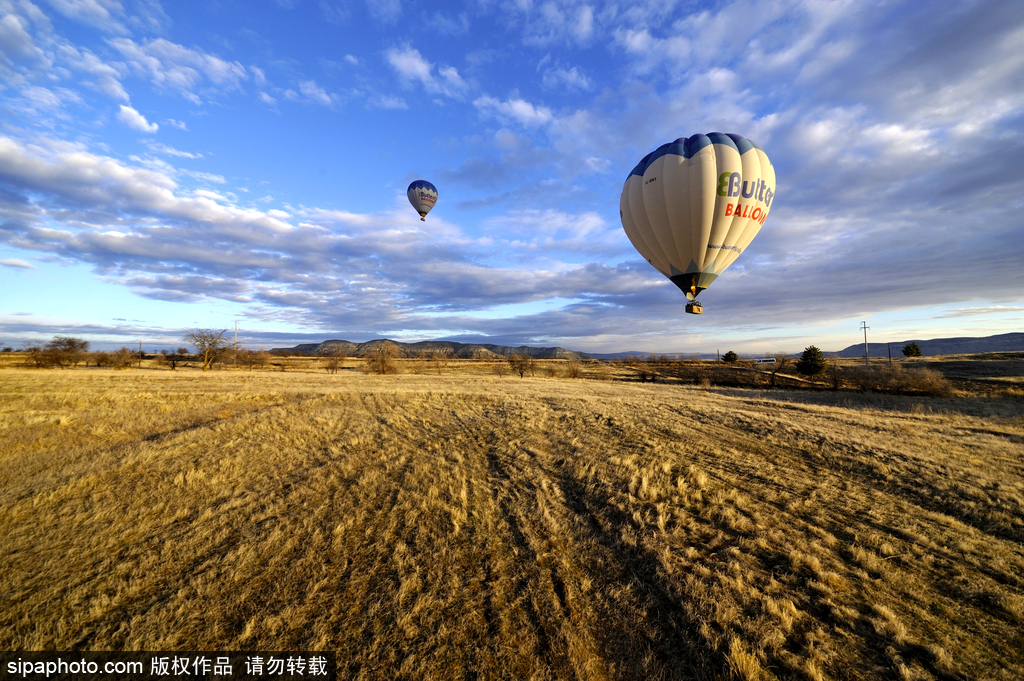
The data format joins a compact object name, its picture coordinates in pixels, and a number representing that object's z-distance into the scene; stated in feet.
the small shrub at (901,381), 94.99
